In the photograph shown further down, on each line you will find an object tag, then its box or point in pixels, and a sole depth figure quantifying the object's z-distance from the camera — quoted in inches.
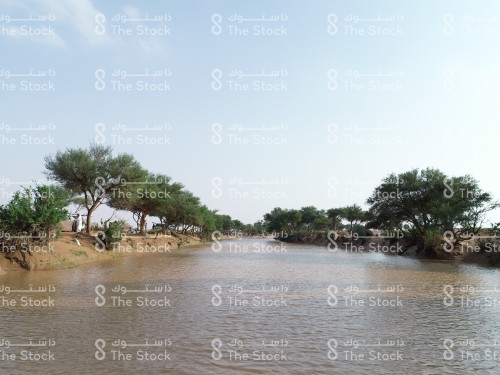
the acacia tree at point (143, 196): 1760.6
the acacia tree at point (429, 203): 1561.3
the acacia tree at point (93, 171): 1593.3
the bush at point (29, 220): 872.3
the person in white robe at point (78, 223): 2094.5
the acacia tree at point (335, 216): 4564.5
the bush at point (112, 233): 1419.8
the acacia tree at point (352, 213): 4274.1
